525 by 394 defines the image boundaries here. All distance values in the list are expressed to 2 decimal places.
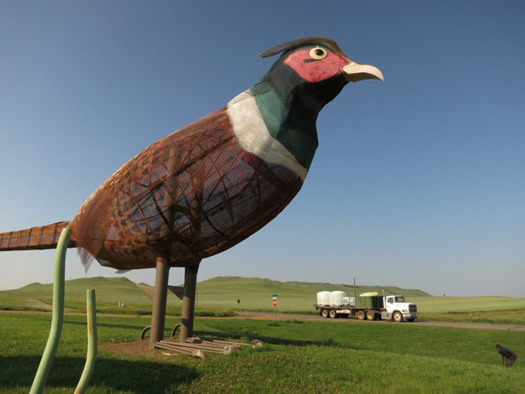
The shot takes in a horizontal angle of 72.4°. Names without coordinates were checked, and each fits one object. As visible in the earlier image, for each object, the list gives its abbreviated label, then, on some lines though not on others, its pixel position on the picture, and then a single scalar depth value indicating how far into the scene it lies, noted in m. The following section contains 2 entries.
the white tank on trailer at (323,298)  38.16
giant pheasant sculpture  8.09
